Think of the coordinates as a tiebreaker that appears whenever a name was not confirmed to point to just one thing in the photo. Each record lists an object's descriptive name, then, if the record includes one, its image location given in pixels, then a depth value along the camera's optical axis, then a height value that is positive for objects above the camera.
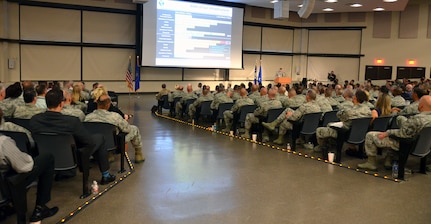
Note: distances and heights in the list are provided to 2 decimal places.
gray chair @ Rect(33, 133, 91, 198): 3.88 -0.76
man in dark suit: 3.83 -0.51
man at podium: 21.52 +0.48
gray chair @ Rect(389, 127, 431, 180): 5.23 -0.82
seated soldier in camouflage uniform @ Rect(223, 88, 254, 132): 8.40 -0.63
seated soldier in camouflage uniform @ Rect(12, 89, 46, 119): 4.87 -0.47
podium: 19.77 +0.09
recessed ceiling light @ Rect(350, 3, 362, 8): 17.72 +3.68
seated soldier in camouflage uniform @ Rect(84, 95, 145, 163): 5.03 -0.54
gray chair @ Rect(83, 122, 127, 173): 4.85 -0.77
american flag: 13.34 -0.06
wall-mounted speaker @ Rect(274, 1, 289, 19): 14.79 +2.78
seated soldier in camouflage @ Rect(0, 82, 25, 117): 5.48 -0.41
